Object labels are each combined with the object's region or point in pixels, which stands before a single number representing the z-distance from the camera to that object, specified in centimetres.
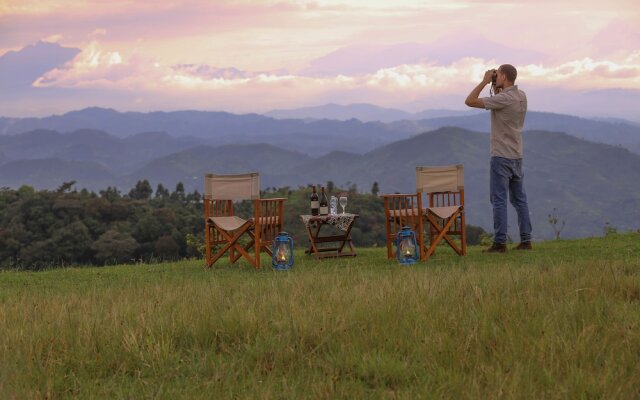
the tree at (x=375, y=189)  5728
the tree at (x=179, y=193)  5112
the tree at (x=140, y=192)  5441
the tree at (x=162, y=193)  5341
